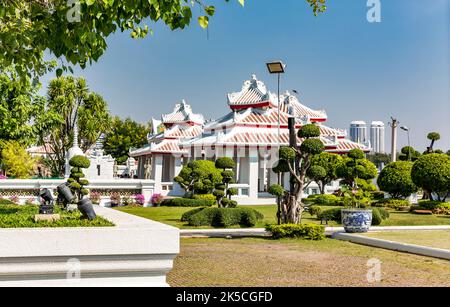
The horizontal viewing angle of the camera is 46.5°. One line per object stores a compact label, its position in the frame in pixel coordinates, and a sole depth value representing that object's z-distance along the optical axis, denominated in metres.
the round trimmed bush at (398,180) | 28.91
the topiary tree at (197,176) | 30.80
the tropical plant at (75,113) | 47.44
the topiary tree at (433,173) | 25.05
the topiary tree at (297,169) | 15.03
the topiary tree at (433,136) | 33.84
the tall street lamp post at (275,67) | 22.50
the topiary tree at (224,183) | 22.05
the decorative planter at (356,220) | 15.63
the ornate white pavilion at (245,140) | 35.44
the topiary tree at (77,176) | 22.39
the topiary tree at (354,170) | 23.98
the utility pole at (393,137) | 44.83
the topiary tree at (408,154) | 37.22
